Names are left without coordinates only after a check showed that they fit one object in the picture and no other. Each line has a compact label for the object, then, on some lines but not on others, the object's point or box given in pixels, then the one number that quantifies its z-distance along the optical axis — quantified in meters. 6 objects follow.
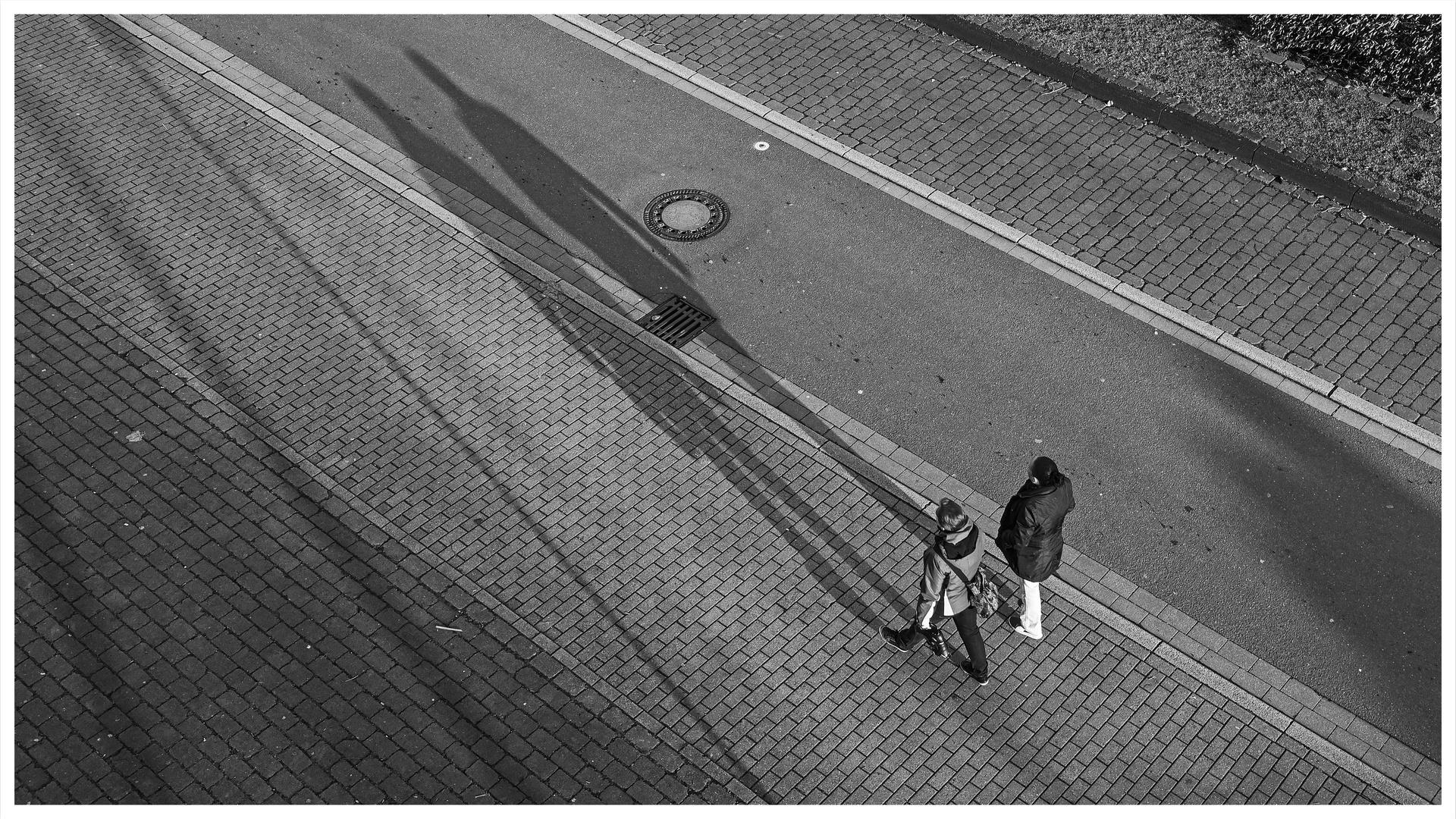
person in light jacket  8.18
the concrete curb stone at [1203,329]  10.47
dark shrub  12.91
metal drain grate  11.30
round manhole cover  12.24
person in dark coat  8.38
